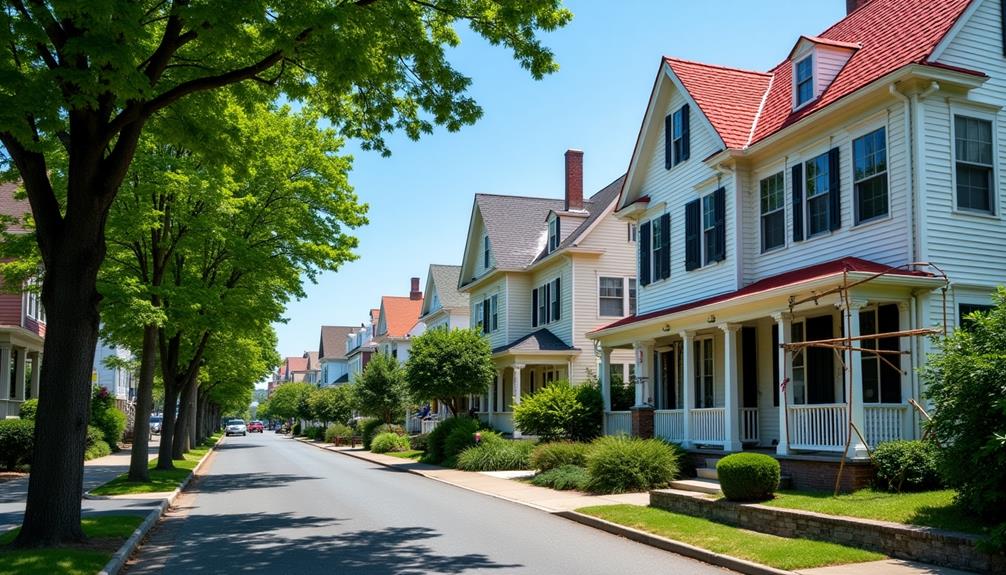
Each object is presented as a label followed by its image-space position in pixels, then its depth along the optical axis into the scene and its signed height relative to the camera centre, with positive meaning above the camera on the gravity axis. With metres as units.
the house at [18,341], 33.12 +1.49
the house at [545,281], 33.47 +4.19
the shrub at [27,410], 32.44 -1.23
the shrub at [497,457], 29.02 -2.60
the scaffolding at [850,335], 13.87 +0.77
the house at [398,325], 67.69 +4.44
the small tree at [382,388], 47.63 -0.46
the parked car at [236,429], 99.81 -5.84
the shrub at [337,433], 58.62 -3.69
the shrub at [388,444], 44.25 -3.31
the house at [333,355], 108.25 +3.06
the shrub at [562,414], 25.84 -1.01
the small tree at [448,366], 33.28 +0.54
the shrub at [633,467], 19.50 -1.95
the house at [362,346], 81.75 +3.22
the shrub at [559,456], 23.31 -2.04
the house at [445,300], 50.68 +4.78
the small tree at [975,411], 10.05 -0.34
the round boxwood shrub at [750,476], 14.19 -1.56
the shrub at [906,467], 13.59 -1.34
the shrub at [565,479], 20.80 -2.45
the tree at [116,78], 10.13 +4.00
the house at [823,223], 15.25 +3.32
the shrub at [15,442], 27.31 -2.05
